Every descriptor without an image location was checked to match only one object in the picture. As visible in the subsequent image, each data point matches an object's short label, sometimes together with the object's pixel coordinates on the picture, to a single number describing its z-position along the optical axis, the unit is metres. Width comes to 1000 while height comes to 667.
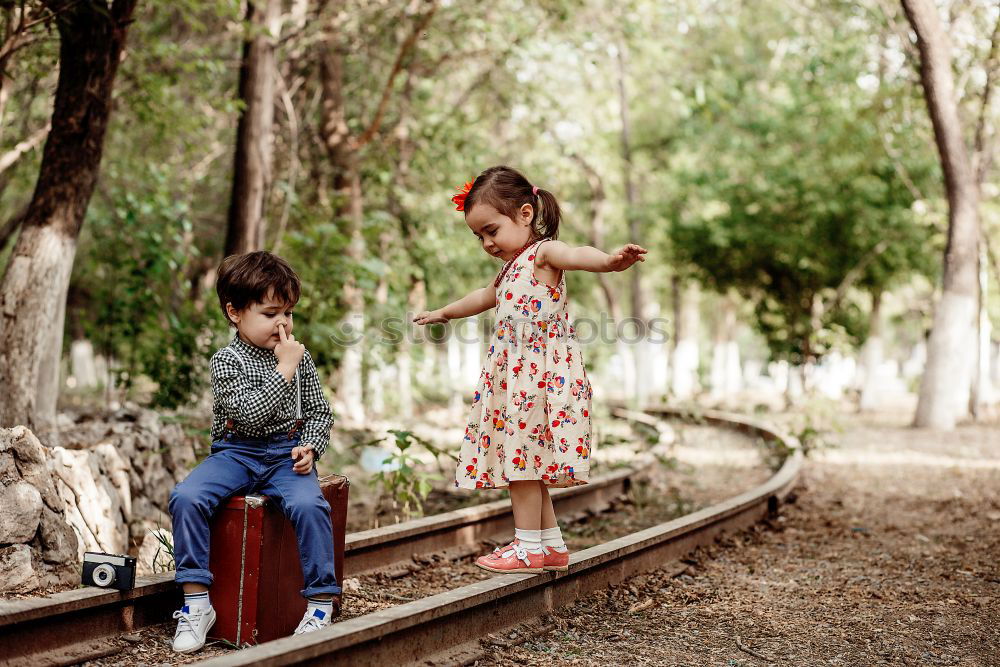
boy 3.51
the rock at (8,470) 4.42
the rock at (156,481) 6.41
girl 4.07
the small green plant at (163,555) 4.60
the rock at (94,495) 5.19
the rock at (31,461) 4.52
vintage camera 3.56
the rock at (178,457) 6.79
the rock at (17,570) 4.18
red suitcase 3.53
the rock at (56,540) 4.47
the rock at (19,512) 4.29
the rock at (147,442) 6.62
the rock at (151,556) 4.75
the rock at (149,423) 6.82
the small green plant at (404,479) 6.11
